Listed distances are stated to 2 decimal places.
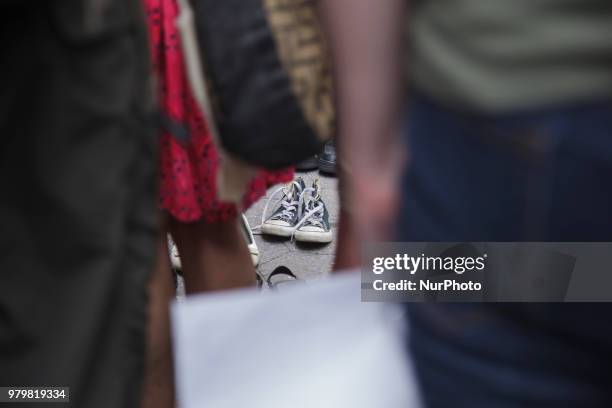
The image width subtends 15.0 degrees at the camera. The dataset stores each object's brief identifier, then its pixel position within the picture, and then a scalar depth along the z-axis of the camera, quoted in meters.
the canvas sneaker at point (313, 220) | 5.75
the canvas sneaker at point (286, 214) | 5.78
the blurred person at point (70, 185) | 2.58
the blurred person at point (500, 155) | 1.78
